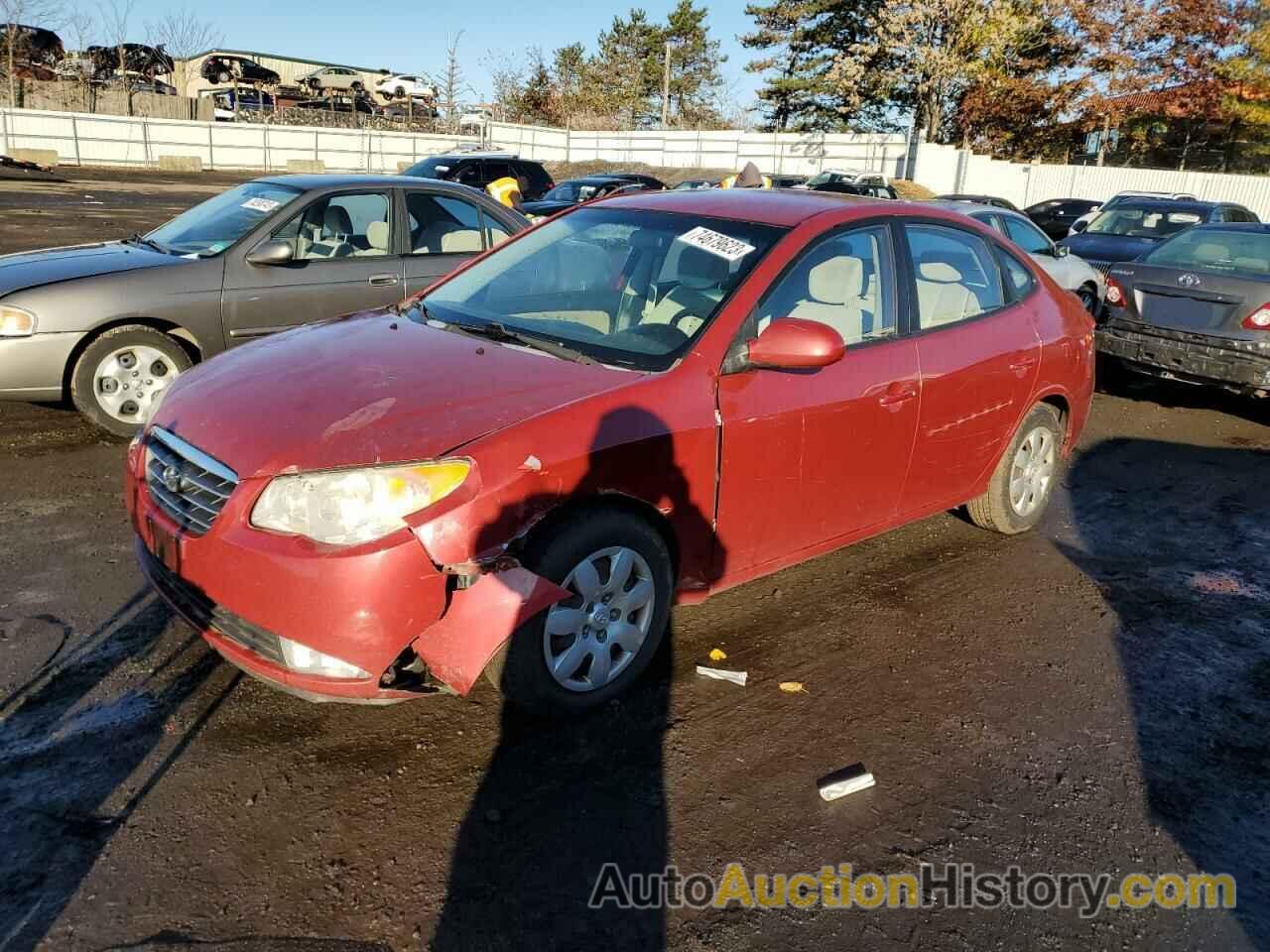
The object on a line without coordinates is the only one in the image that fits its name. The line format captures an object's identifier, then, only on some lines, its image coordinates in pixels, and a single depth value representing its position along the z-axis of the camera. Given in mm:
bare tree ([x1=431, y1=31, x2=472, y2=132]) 49250
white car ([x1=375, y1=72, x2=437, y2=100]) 45900
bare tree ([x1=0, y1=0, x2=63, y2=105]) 36344
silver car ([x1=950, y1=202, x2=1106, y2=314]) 9847
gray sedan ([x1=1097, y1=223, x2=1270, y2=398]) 7383
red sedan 2779
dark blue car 13211
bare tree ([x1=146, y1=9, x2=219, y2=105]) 48344
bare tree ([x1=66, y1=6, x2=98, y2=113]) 38188
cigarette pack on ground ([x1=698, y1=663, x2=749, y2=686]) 3584
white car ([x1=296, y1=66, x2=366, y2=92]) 44500
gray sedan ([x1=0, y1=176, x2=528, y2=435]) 5586
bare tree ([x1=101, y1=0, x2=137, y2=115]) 38562
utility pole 54225
